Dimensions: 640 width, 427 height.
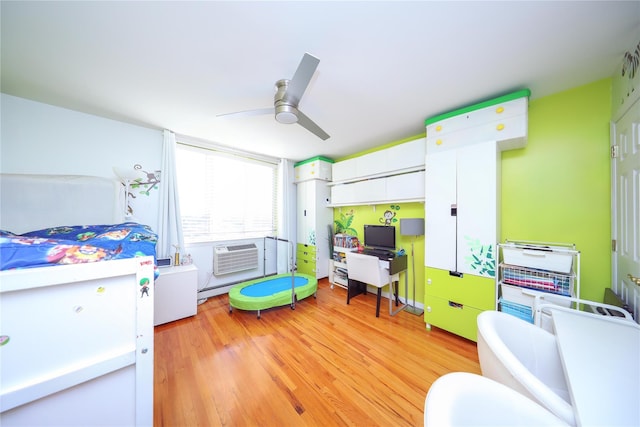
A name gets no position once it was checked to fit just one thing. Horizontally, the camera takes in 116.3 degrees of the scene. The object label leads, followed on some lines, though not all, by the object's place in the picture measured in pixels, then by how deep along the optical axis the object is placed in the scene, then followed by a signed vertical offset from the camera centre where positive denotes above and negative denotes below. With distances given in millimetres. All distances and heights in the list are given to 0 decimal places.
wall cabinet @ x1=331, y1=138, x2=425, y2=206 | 2611 +587
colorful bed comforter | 711 -156
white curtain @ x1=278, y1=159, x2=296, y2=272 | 3781 +76
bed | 666 -454
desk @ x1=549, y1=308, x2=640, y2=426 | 627 -587
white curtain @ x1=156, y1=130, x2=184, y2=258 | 2660 +84
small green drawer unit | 3723 -875
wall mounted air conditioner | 3146 -743
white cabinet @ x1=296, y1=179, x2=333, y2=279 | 3697 -241
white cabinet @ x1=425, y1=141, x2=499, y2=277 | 1892 +70
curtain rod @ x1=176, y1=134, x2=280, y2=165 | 2912 +1056
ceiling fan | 1358 +921
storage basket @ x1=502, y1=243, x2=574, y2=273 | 1565 -345
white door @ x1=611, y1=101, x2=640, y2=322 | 1291 +67
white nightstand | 2359 -1002
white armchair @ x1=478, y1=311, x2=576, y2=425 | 791 -694
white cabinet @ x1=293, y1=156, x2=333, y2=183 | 3652 +858
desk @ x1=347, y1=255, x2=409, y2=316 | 2525 -854
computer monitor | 2918 -334
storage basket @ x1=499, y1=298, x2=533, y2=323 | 1708 -837
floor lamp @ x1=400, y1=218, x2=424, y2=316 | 2553 -170
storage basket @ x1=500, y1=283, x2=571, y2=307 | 1575 -699
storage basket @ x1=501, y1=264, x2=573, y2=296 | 1607 -545
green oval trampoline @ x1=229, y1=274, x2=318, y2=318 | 2500 -1097
